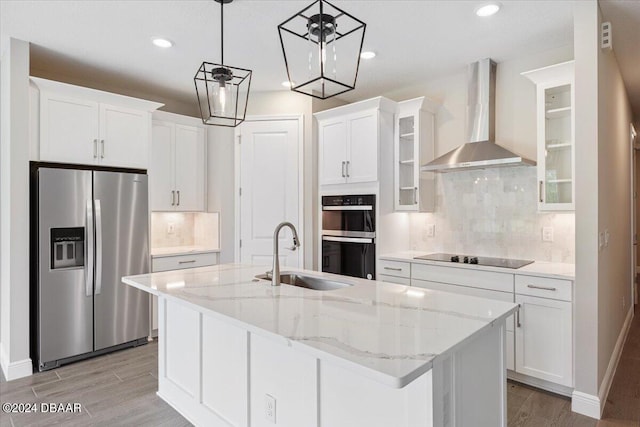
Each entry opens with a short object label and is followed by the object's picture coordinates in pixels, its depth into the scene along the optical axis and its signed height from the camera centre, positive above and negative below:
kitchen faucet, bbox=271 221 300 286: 2.21 -0.29
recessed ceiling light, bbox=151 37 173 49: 3.01 +1.36
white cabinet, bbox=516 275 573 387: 2.67 -0.82
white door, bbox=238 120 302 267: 4.25 +0.32
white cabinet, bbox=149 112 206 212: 4.16 +0.57
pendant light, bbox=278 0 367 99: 1.53 +0.64
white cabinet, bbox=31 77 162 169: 3.28 +0.82
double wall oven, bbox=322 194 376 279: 3.81 -0.20
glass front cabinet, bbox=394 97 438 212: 3.78 +0.61
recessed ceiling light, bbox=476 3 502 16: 2.51 +1.34
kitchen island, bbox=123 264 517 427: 1.30 -0.58
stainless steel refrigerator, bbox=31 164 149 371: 3.20 -0.39
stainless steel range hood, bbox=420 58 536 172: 3.35 +0.82
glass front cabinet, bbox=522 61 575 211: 2.93 +0.57
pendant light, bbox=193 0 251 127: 2.04 +0.64
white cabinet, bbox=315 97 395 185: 3.75 +0.75
